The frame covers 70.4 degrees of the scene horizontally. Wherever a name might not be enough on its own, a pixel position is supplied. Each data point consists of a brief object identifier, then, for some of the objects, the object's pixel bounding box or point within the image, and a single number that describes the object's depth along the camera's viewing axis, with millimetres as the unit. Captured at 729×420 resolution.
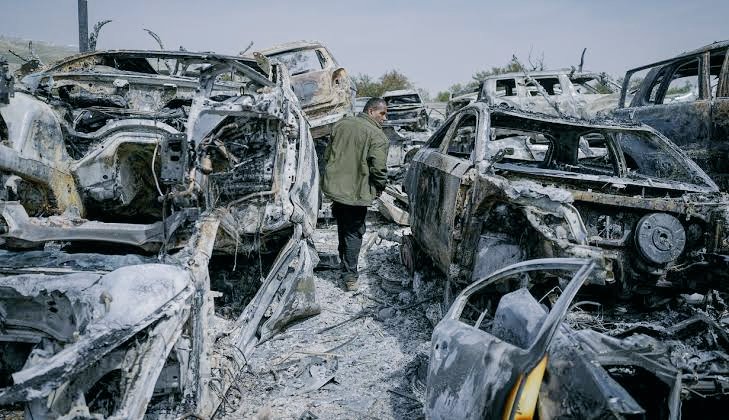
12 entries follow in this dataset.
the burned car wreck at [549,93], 10102
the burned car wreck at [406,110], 11391
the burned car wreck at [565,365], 2166
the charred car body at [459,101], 11223
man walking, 5422
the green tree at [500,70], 24212
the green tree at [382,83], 25984
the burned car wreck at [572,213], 3629
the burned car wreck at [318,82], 7844
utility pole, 11719
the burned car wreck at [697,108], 5863
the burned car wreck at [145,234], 2316
